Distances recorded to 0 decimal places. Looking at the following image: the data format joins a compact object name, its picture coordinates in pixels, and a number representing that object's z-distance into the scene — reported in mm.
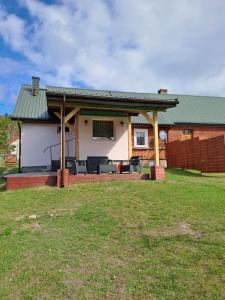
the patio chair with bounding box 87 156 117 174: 8156
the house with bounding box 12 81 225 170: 8465
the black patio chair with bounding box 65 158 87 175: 7908
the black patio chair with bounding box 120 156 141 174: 8507
